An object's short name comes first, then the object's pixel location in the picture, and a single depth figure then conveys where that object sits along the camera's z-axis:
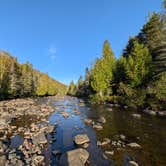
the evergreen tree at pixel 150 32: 25.16
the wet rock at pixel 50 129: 9.41
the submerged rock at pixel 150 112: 15.65
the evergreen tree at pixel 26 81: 42.19
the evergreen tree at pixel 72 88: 82.69
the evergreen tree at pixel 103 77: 29.16
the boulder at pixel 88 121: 11.97
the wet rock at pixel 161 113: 14.83
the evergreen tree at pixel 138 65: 20.81
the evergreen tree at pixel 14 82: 37.20
